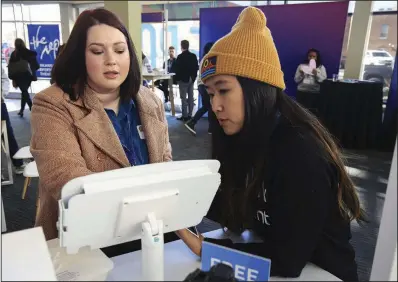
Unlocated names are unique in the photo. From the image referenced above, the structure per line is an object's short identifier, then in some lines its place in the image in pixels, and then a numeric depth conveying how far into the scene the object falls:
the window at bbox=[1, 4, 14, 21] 8.69
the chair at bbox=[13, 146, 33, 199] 2.84
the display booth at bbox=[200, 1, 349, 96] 5.12
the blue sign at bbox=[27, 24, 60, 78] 8.14
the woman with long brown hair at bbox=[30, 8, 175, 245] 1.06
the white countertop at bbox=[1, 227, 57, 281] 0.63
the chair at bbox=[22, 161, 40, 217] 2.49
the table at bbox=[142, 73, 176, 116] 5.73
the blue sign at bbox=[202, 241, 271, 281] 0.65
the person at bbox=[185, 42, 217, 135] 5.63
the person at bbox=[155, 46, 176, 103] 7.25
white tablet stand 0.67
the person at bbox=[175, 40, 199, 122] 6.10
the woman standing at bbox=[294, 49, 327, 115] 5.09
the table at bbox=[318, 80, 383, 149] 4.64
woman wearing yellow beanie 0.86
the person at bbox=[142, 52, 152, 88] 5.77
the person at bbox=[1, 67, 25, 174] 3.46
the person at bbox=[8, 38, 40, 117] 5.75
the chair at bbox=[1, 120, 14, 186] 3.17
